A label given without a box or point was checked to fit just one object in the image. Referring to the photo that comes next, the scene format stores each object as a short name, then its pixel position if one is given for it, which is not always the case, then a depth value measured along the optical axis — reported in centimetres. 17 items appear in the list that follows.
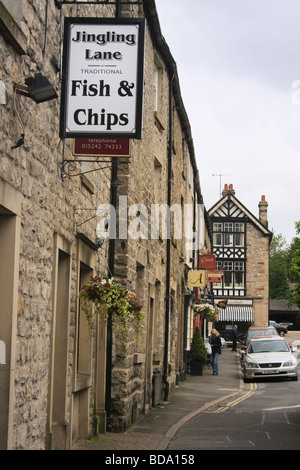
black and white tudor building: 5906
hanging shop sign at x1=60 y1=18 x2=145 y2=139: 858
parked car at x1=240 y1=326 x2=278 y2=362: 3316
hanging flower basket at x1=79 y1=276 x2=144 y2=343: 1035
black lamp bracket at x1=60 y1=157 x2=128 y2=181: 899
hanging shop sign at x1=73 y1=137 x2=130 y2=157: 924
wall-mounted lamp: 700
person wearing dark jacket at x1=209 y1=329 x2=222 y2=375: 2699
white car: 2500
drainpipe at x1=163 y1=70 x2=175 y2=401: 1964
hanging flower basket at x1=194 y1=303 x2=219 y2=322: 3159
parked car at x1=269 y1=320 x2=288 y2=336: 6268
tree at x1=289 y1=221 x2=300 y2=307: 5409
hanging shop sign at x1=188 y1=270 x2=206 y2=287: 2667
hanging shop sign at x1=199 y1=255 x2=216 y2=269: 3170
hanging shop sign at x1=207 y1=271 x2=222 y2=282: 3494
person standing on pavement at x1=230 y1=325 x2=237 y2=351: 4353
